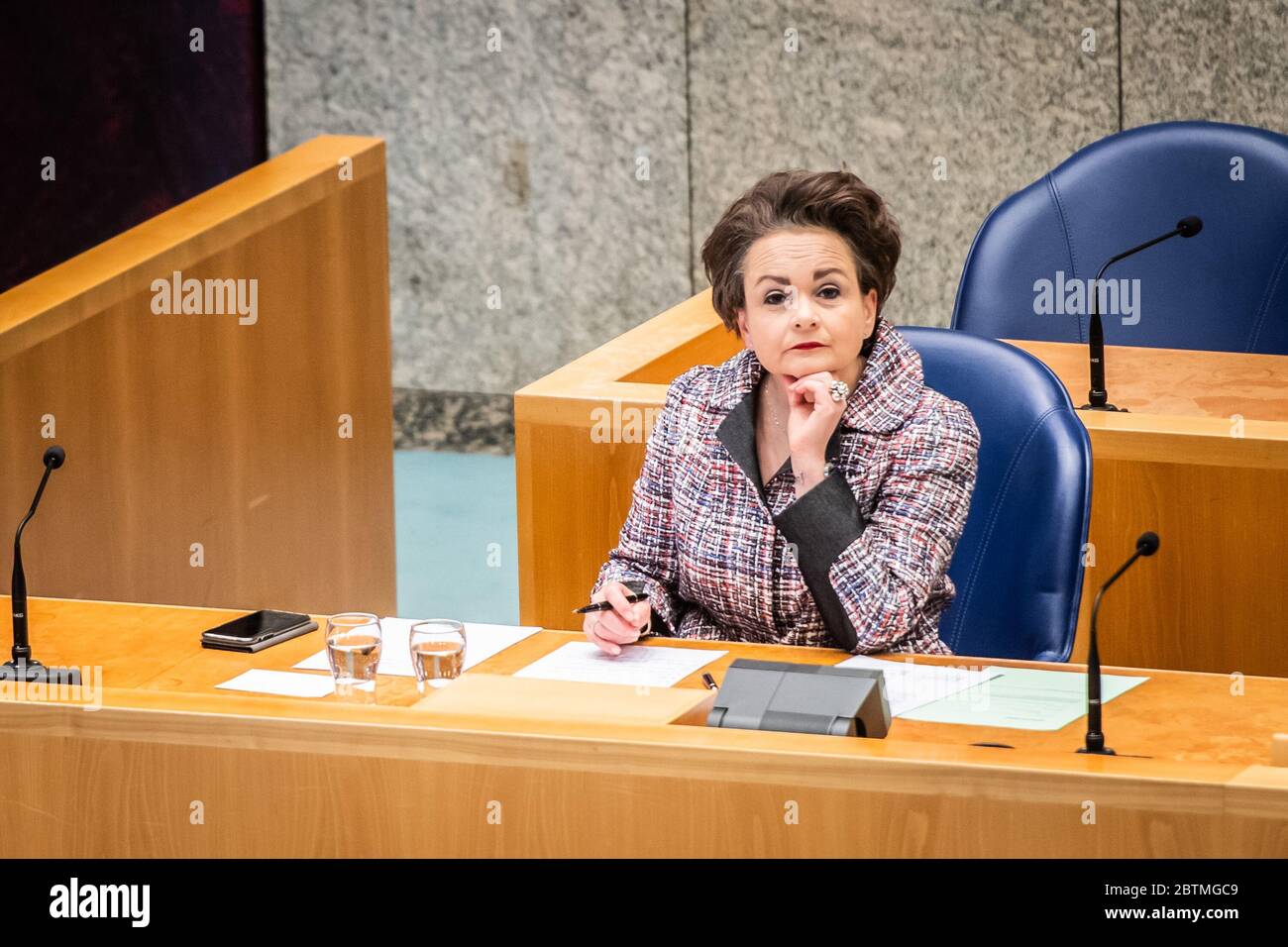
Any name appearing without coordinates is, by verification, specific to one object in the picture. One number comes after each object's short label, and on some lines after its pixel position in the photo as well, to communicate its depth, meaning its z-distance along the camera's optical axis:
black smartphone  5.05
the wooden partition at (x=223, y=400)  7.32
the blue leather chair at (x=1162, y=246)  8.33
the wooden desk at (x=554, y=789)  3.28
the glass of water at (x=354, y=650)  4.62
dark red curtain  7.81
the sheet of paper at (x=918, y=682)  4.53
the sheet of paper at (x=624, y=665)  4.79
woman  5.06
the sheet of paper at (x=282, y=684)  4.69
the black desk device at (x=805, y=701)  3.76
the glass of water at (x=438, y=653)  4.68
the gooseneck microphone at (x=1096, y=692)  4.01
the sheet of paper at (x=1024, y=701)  4.37
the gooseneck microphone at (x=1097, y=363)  7.14
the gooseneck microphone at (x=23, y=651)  4.65
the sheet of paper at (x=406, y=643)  4.90
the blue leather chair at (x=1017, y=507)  5.42
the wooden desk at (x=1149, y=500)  6.31
